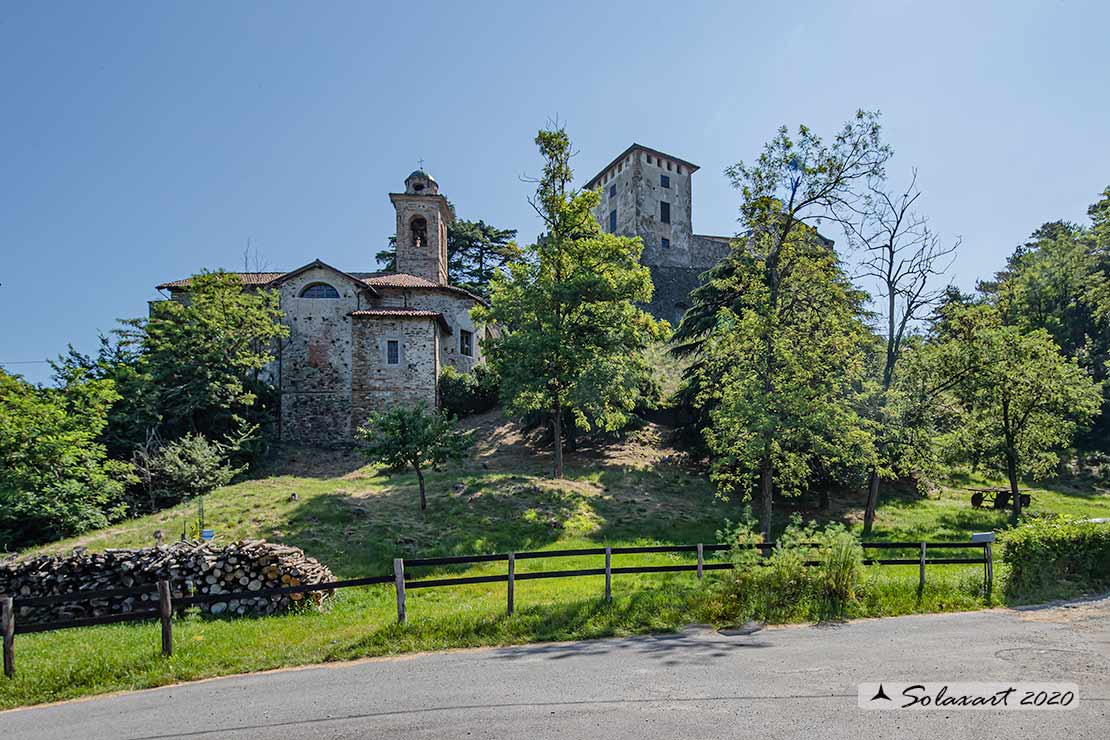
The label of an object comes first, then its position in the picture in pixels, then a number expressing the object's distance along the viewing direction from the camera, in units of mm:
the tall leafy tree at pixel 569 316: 21750
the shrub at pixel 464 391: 33062
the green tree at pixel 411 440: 18047
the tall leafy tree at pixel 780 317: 15914
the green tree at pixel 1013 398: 20609
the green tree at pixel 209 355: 26625
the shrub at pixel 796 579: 9719
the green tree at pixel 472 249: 53312
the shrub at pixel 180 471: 20969
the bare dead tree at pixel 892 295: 20312
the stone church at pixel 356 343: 31594
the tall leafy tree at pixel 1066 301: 34719
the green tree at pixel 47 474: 16703
